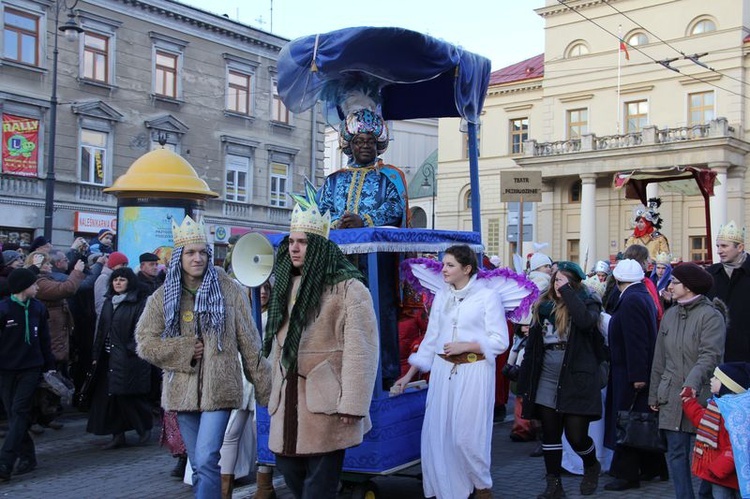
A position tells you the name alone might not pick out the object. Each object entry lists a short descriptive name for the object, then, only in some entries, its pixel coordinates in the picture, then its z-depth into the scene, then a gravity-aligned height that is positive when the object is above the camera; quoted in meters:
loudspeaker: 5.24 +0.06
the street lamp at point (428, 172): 48.00 +5.88
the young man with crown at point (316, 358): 4.45 -0.49
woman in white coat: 5.82 -0.79
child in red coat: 4.90 -1.00
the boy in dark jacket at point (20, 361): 7.21 -0.86
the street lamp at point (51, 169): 20.50 +2.48
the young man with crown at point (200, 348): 4.99 -0.50
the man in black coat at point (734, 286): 6.82 -0.09
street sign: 14.50 +1.55
